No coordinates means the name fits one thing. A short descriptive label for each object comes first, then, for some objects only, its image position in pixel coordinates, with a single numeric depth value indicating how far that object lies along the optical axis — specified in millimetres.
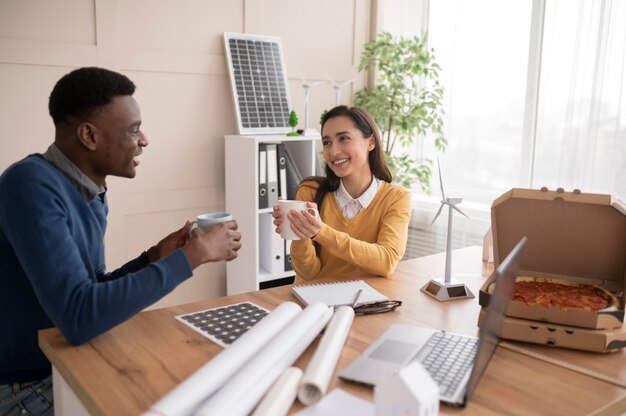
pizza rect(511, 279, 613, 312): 1281
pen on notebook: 1430
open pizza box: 1238
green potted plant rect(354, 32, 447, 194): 3537
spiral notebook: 1456
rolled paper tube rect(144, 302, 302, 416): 815
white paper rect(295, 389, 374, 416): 928
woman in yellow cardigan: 1947
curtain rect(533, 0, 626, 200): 2861
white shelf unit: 3000
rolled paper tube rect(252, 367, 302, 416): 876
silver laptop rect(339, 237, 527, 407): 909
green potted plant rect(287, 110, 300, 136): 3170
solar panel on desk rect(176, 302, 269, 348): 1248
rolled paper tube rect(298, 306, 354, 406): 950
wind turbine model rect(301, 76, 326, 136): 3273
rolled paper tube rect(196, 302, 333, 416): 847
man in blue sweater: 1151
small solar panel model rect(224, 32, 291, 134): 3160
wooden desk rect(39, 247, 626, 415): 987
